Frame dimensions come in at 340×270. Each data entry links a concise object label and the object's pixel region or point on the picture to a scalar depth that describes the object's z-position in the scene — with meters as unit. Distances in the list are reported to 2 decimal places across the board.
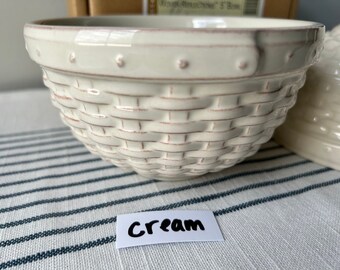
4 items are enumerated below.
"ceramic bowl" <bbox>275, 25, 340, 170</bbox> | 0.32
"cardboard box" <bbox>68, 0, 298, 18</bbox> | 0.40
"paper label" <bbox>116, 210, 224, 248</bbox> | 0.24
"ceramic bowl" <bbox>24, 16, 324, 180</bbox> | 0.18
